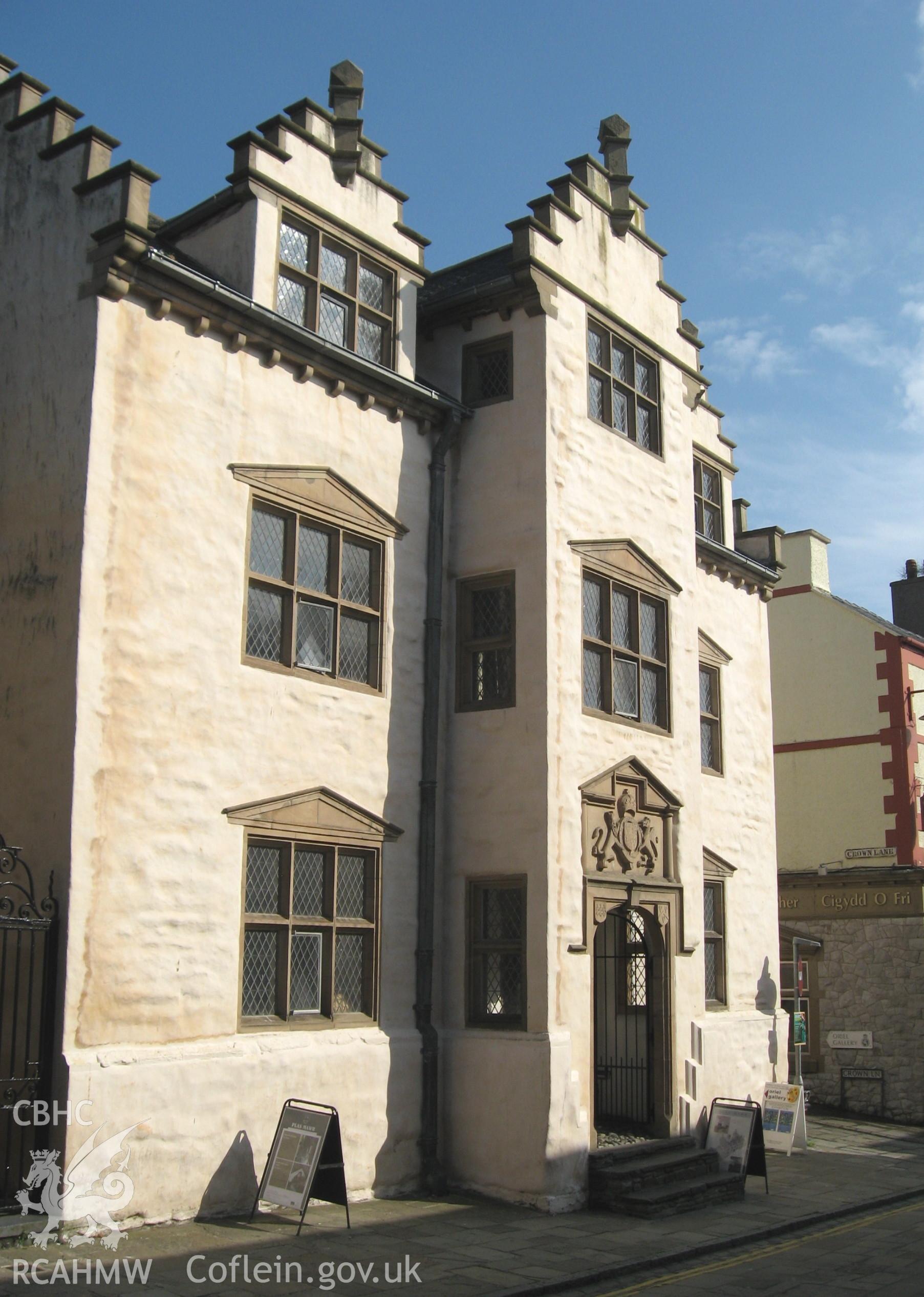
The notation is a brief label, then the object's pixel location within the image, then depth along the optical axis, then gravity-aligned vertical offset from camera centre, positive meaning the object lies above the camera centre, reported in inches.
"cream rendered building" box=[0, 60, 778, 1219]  426.3 +90.1
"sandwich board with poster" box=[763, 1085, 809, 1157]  684.7 -117.7
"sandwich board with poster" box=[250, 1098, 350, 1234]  426.0 -90.3
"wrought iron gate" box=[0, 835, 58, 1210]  385.4 -36.4
